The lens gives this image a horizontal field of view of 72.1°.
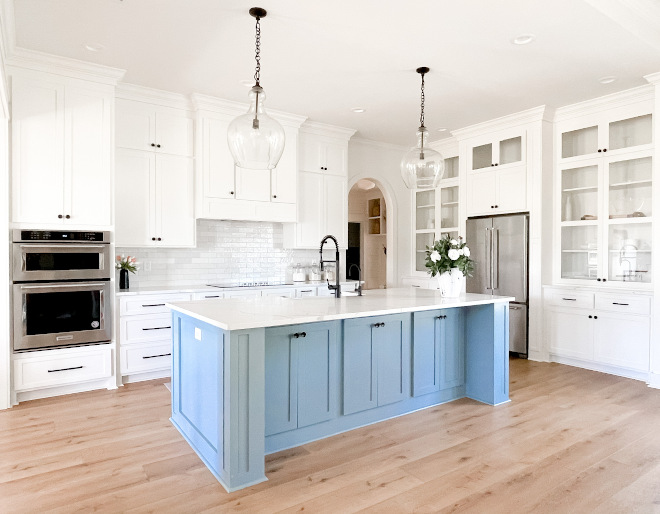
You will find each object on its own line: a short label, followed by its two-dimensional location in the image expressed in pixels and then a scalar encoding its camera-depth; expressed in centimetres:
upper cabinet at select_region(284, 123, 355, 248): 575
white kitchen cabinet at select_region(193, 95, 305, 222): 486
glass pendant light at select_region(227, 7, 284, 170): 275
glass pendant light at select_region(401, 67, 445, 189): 372
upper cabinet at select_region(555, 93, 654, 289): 463
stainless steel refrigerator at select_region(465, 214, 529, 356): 536
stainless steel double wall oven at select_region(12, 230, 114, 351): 372
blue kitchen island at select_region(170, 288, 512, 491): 244
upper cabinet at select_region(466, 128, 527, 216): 541
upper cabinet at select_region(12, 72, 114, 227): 374
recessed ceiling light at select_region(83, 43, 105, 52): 360
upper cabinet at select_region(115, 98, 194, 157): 454
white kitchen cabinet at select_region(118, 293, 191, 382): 423
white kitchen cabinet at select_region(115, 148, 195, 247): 455
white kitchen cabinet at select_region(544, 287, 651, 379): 445
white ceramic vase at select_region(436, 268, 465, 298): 371
